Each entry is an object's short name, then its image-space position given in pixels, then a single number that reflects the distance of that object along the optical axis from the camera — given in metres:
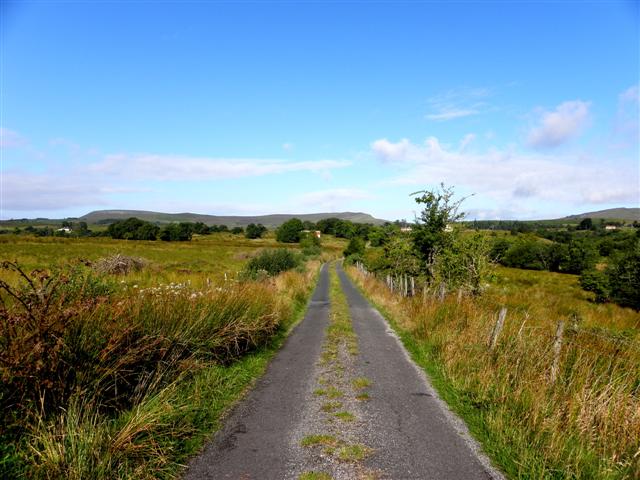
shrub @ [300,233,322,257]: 71.82
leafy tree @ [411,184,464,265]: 15.89
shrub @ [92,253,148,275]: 22.69
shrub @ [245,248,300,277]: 27.11
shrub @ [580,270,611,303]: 34.68
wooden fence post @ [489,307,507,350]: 7.53
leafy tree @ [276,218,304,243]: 129.62
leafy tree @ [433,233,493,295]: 14.10
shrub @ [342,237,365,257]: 71.18
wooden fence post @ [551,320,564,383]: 5.81
